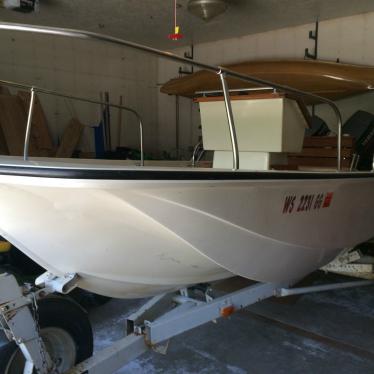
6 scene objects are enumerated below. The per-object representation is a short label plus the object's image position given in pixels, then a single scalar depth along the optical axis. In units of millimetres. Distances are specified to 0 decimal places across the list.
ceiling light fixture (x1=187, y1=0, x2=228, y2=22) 4211
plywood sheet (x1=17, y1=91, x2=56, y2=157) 5520
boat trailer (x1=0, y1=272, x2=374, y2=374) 1558
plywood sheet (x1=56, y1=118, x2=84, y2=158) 5867
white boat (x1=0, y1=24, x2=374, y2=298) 1416
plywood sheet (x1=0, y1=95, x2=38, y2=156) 5062
